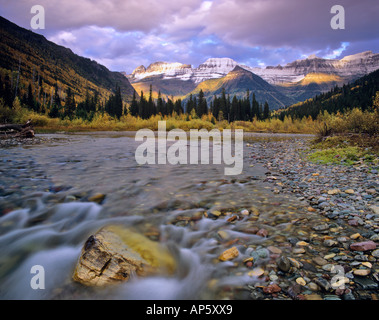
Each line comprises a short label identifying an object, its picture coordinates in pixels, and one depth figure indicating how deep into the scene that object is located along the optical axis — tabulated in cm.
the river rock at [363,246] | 285
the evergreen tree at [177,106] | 8773
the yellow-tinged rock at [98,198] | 536
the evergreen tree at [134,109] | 8319
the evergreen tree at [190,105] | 8946
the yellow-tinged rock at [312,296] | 212
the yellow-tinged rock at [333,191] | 528
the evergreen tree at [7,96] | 4842
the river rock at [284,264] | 259
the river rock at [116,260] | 257
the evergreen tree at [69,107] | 5808
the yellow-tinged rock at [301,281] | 233
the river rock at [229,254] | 298
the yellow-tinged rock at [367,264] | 250
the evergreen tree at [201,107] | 8688
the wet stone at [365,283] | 219
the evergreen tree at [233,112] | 8769
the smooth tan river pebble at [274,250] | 299
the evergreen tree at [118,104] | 7741
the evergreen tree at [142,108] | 8162
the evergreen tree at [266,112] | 9144
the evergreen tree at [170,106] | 8766
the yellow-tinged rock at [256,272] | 258
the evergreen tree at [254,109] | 9164
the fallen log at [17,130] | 2209
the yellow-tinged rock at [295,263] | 264
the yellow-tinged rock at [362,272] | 236
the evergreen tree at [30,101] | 5492
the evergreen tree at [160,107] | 8631
